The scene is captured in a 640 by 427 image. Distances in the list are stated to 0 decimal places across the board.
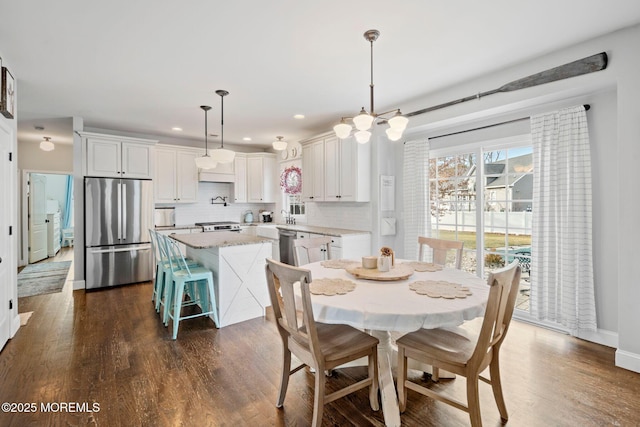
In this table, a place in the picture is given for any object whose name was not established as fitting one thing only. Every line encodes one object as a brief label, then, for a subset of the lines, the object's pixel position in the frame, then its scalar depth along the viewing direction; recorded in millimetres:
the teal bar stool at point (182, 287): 3102
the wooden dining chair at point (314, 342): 1646
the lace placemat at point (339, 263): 2574
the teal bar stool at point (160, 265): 3428
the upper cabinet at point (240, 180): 6535
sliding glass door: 3387
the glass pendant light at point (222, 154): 3604
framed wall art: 2721
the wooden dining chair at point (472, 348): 1563
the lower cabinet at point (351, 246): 4309
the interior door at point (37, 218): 6663
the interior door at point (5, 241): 2838
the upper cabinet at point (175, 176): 5664
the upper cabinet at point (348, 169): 4449
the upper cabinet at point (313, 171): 5055
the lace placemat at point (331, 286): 1878
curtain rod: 2814
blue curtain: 9727
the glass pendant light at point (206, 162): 3945
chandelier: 2250
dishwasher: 5203
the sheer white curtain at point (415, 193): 4152
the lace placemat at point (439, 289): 1831
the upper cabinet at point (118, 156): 4781
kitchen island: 3334
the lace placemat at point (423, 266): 2496
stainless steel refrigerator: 4703
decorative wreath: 6145
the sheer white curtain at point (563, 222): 2803
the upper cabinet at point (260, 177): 6664
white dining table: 1591
